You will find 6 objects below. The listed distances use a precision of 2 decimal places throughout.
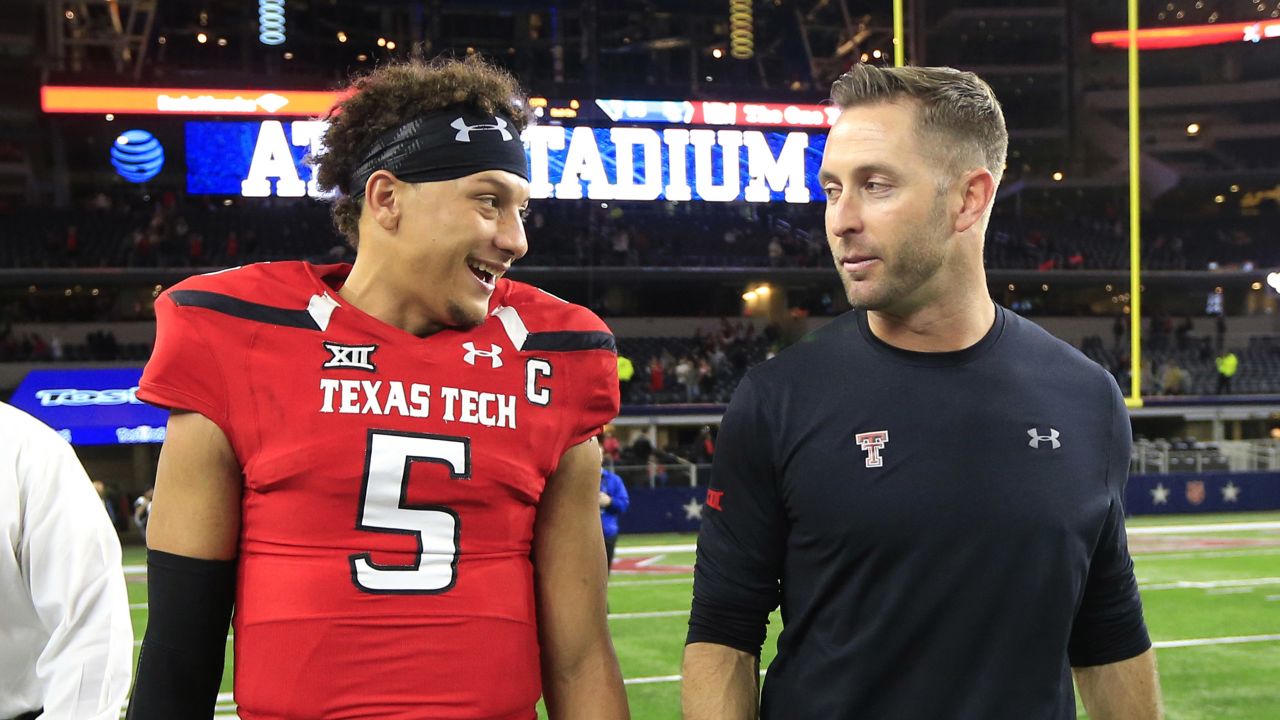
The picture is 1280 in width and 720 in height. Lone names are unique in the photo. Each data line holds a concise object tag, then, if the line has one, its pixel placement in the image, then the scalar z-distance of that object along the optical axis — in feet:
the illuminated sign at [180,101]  94.53
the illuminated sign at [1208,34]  131.64
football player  6.23
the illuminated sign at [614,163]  95.20
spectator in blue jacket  32.01
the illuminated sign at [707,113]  101.35
